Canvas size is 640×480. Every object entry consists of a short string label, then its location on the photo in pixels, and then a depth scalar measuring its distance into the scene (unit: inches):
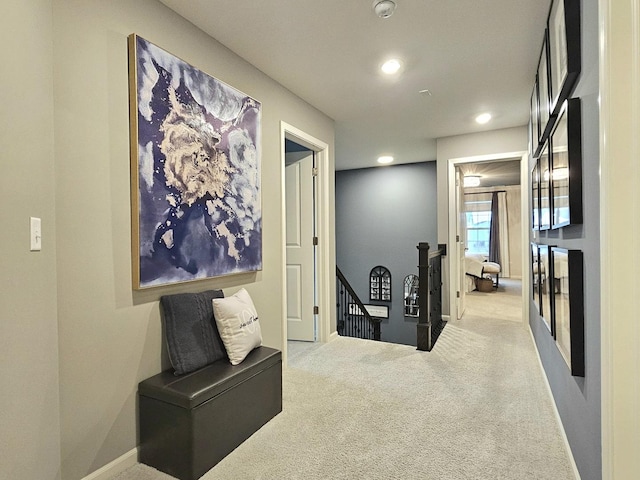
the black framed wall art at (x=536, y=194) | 104.8
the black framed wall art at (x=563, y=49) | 57.6
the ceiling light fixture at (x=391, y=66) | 102.5
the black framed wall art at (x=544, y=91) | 83.4
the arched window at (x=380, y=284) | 261.4
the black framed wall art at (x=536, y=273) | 105.8
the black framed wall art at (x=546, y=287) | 79.8
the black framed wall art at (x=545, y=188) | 82.3
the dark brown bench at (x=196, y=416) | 65.4
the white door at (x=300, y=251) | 149.0
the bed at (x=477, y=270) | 294.0
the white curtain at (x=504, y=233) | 366.9
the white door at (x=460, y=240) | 186.9
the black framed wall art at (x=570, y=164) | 57.3
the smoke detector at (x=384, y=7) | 76.0
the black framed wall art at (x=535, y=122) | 107.9
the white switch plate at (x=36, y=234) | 50.7
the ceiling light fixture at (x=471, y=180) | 273.3
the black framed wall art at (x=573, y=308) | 56.1
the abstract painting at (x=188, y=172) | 70.8
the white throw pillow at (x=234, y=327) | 81.1
